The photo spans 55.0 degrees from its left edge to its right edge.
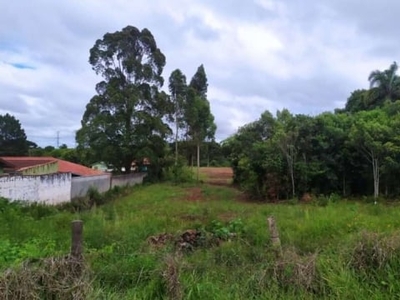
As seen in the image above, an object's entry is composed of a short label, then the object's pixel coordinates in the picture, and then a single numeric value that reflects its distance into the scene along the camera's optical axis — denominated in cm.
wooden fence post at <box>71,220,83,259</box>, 389
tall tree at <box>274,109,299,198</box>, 1927
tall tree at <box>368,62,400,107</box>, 2712
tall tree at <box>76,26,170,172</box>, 2755
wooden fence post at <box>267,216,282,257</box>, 488
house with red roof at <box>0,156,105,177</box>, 2238
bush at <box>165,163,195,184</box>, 3078
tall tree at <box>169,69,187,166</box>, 3531
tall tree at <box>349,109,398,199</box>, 1670
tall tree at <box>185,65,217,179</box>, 3522
